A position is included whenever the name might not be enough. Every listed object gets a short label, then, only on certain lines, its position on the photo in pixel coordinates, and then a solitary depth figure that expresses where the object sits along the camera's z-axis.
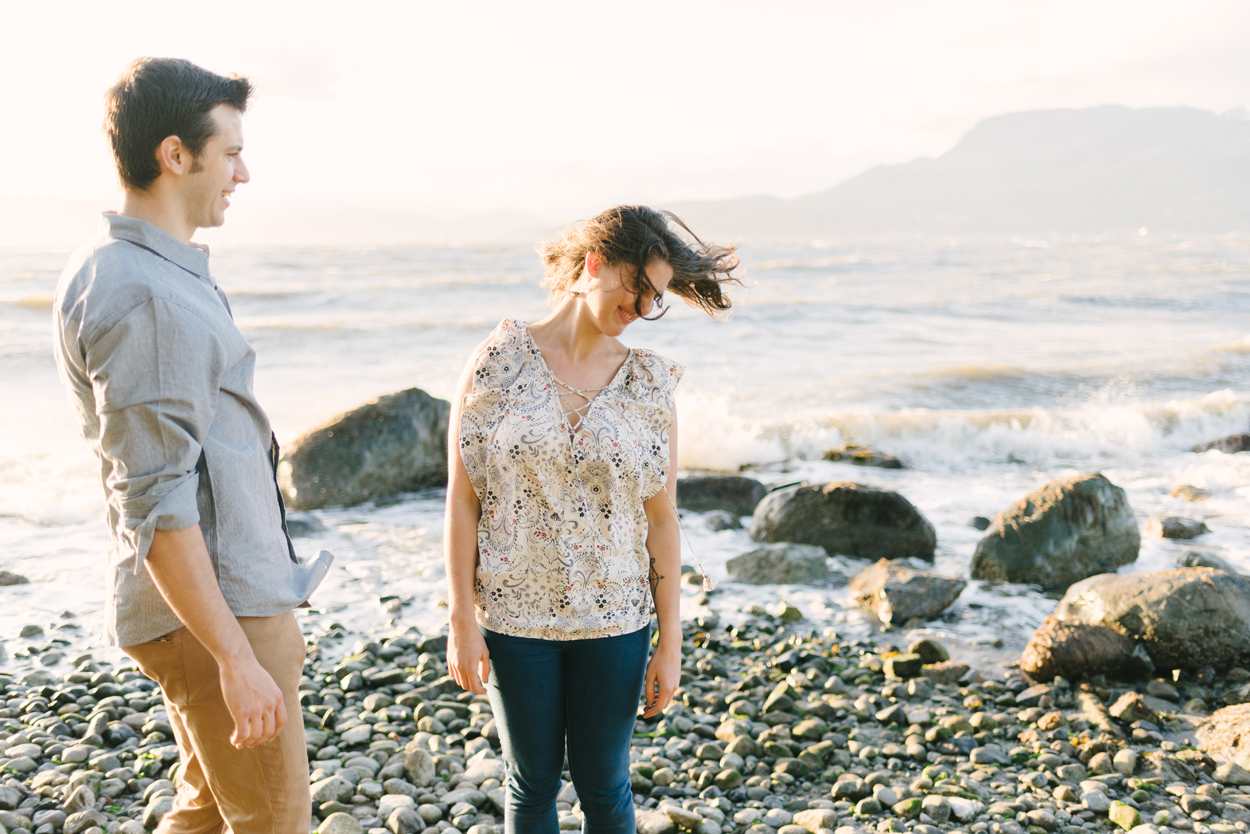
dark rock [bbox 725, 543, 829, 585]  6.95
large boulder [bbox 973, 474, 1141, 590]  6.89
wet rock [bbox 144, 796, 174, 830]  3.54
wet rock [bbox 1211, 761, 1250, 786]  4.09
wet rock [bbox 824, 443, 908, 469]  10.88
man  1.83
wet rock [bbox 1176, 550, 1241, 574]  6.77
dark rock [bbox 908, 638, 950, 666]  5.45
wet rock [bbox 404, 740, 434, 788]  4.02
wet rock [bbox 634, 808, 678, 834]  3.66
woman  2.49
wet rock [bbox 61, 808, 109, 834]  3.50
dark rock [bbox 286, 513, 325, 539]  7.84
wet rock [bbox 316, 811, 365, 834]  3.50
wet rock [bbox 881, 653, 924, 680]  5.34
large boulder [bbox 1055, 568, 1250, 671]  5.20
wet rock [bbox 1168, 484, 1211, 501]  9.09
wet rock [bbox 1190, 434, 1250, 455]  11.41
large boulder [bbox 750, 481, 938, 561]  7.48
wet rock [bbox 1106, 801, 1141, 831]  3.75
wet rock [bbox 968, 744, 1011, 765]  4.35
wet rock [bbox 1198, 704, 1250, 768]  4.25
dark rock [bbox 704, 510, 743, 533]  8.21
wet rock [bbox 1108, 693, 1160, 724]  4.70
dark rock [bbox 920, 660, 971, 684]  5.29
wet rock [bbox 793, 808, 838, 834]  3.75
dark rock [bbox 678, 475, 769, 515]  8.73
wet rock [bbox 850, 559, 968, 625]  6.26
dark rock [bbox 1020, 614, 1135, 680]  5.15
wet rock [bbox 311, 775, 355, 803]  3.77
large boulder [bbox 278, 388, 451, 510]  8.66
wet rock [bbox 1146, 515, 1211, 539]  7.88
